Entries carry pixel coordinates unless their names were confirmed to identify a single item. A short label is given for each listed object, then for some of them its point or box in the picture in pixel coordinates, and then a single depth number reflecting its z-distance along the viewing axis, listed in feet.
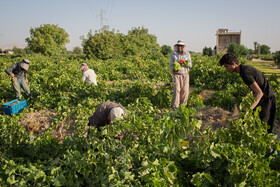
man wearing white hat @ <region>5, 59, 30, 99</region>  21.90
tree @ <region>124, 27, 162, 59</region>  99.60
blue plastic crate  18.84
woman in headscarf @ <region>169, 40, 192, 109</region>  17.17
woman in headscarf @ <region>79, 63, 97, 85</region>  22.01
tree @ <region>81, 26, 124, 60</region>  80.43
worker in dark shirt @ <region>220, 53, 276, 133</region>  9.69
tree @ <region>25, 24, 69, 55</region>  136.67
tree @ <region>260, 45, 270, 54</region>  270.96
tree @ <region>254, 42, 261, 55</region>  293.88
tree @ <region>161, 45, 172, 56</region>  164.35
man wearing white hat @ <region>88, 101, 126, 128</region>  9.30
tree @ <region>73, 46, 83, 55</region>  390.99
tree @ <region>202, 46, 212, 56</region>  160.86
